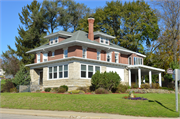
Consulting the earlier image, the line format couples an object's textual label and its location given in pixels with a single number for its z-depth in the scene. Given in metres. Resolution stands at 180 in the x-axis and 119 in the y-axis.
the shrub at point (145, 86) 30.04
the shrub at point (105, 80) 26.47
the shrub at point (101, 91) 24.71
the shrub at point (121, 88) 27.95
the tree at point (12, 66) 47.29
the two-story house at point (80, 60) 28.72
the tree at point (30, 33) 46.00
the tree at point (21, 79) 32.00
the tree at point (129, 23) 44.94
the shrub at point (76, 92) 24.77
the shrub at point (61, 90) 25.85
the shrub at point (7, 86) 31.62
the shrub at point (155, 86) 30.03
